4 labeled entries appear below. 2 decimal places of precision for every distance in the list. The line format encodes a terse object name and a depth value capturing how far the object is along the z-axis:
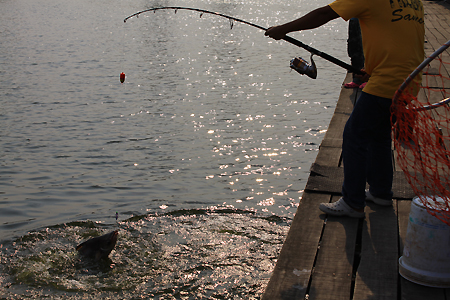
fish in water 4.96
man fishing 3.46
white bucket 2.92
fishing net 2.92
